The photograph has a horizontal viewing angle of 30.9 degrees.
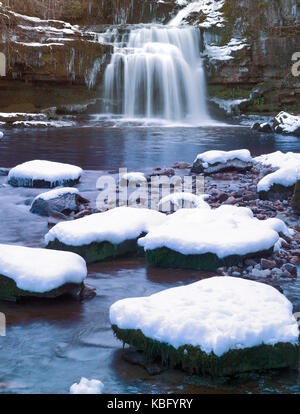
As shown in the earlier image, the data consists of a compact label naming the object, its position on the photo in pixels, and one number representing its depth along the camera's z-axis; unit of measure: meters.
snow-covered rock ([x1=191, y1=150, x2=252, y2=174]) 9.95
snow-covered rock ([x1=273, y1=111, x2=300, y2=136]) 18.05
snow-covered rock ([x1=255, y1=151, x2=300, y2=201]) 7.36
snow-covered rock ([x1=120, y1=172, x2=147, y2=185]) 8.95
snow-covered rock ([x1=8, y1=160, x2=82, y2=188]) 8.65
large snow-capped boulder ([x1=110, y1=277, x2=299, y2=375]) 2.93
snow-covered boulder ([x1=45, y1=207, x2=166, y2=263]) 4.96
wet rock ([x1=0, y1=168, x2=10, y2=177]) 9.98
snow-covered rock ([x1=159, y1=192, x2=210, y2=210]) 6.75
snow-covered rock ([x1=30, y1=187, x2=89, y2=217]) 6.79
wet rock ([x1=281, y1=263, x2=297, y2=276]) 4.62
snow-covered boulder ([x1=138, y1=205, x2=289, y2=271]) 4.65
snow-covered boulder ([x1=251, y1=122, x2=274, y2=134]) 18.98
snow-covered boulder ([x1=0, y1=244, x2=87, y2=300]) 3.88
